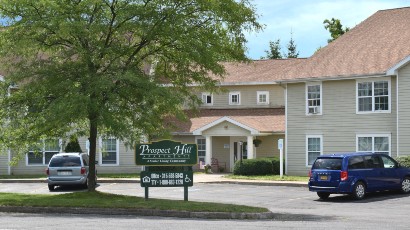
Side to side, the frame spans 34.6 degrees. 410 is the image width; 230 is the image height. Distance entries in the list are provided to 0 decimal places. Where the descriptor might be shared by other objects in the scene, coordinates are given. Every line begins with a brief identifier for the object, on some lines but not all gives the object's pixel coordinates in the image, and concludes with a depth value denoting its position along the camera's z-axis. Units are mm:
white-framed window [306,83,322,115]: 33844
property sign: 20281
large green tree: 19453
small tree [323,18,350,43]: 60250
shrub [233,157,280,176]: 34875
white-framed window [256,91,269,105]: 42219
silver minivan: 28500
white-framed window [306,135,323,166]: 33906
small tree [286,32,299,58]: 74812
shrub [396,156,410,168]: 28547
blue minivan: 22375
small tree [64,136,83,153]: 36919
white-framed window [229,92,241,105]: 43153
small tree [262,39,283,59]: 74812
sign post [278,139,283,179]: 31555
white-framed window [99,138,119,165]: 39594
